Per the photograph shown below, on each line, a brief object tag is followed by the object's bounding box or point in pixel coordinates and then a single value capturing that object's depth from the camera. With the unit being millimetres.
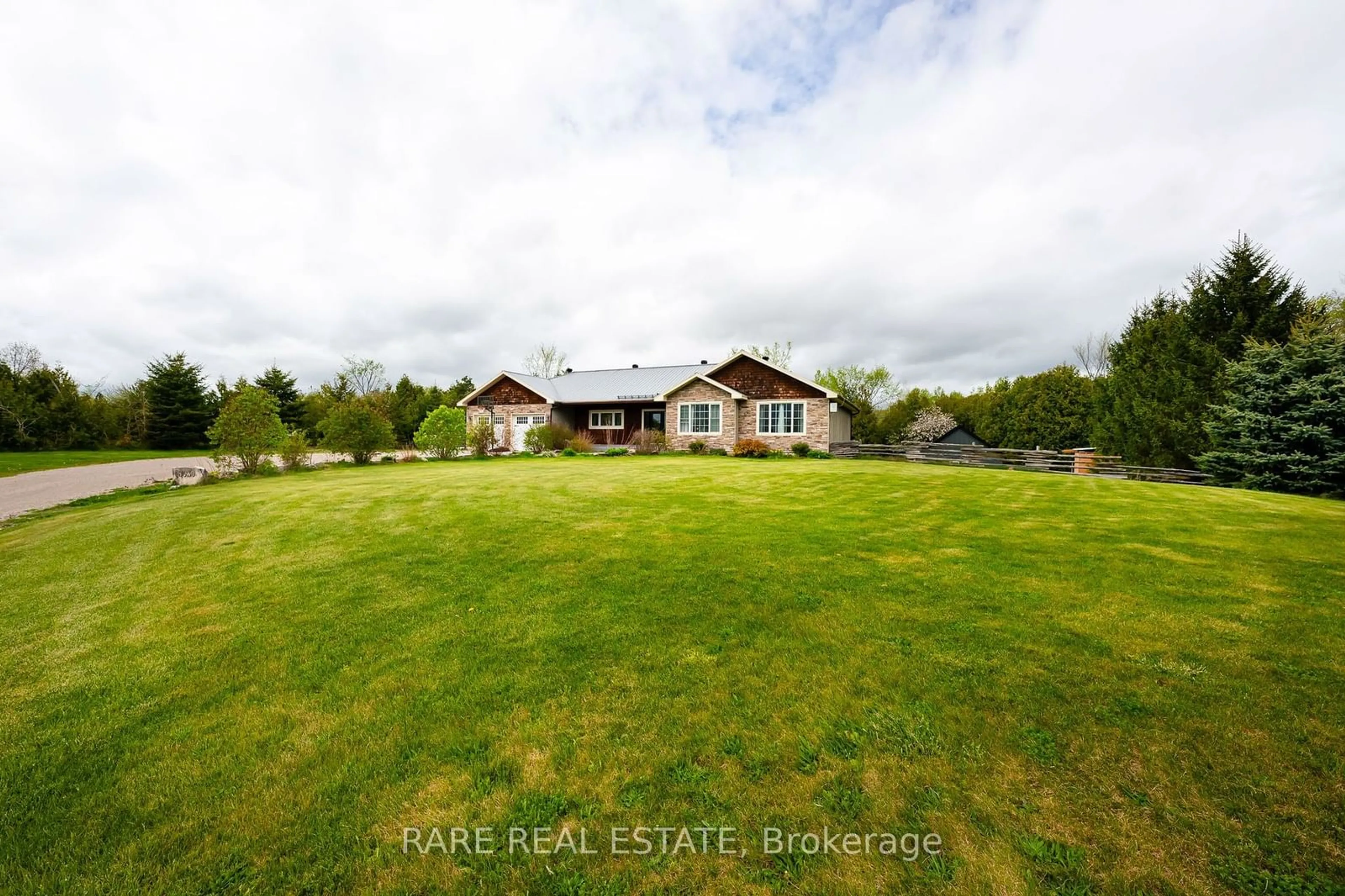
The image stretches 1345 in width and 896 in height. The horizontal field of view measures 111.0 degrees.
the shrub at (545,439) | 26359
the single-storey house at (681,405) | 25016
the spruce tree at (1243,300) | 16734
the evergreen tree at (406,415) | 38469
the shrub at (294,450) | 18219
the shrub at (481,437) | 25891
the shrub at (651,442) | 25734
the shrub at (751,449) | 23781
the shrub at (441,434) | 23922
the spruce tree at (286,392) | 39281
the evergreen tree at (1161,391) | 17016
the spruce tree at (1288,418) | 12797
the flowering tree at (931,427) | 34656
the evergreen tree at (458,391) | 41562
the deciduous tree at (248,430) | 16688
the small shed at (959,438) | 29938
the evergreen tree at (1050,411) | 26672
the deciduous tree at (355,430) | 21266
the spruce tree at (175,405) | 33938
